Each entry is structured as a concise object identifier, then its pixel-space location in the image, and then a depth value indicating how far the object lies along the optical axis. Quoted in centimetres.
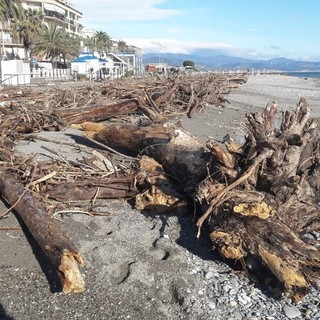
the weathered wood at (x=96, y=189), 502
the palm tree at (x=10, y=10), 2834
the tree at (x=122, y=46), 8314
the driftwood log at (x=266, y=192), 342
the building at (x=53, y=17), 4665
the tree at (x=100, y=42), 7124
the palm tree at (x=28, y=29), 4214
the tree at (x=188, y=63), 6168
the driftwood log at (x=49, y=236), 329
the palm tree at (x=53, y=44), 4866
